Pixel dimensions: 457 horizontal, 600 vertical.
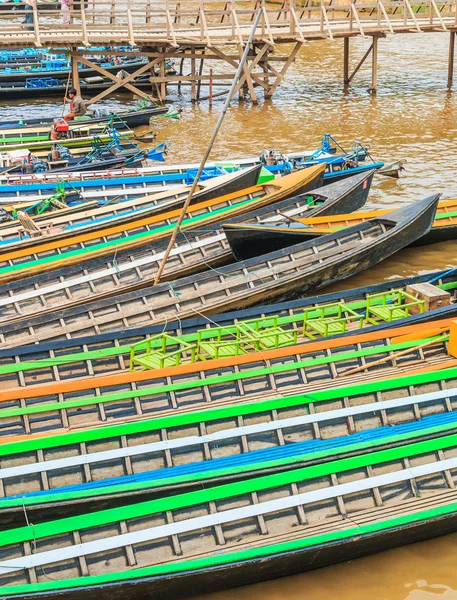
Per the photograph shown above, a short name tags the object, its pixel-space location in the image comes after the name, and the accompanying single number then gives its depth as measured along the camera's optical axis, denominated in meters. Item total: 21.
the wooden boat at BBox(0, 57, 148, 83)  35.09
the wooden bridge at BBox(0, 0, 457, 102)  30.34
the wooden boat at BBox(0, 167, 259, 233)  17.75
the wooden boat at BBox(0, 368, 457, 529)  9.07
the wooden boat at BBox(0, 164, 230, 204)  19.97
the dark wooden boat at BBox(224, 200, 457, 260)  15.40
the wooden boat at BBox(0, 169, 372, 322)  14.31
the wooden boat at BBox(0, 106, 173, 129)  26.95
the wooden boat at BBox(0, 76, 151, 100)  34.66
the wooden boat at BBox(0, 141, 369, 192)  20.33
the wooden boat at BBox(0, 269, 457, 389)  11.48
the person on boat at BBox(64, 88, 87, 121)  28.09
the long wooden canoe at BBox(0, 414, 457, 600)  8.20
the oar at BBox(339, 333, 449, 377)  11.19
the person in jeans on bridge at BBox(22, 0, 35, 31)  29.91
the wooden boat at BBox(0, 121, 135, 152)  24.75
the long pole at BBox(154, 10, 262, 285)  12.57
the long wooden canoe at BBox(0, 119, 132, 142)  25.23
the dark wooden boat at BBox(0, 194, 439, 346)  13.38
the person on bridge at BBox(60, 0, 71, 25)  30.22
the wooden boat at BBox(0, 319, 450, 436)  10.20
